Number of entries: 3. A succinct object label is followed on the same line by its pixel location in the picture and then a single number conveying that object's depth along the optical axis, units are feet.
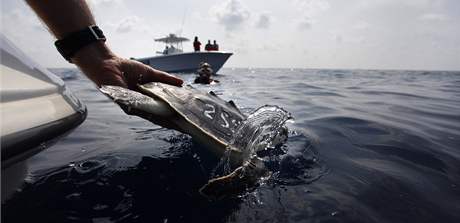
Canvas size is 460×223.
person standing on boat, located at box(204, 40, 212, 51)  76.44
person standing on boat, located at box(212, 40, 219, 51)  76.82
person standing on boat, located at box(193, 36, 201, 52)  74.74
